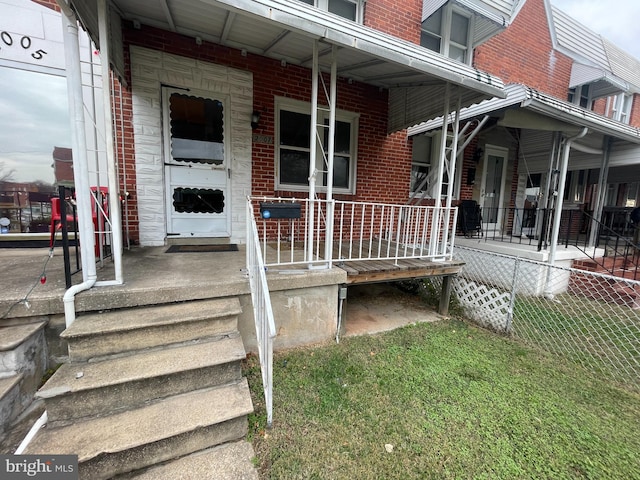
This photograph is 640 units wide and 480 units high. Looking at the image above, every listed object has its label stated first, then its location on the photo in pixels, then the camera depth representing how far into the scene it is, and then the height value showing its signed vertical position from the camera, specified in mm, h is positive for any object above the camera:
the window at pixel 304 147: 4922 +1013
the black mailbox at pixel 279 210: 2887 -87
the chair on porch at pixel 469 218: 6633 -235
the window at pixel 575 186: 9266 +834
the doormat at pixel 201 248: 4020 -722
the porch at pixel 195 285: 2238 -789
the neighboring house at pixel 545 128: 4898 +1524
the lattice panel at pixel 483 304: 3791 -1348
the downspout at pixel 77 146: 2123 +378
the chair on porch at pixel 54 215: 3016 -225
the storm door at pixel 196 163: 4195 +533
